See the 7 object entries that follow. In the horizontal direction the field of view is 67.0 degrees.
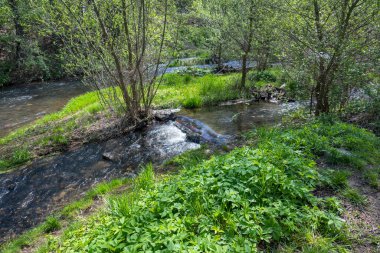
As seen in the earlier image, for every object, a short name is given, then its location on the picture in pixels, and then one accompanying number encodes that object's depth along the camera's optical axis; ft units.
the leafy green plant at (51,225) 17.81
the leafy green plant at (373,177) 15.96
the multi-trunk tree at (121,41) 29.96
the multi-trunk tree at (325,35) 24.34
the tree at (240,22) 42.78
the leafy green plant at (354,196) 14.44
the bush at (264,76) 53.67
